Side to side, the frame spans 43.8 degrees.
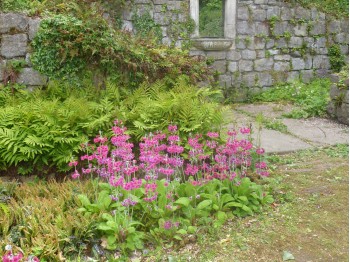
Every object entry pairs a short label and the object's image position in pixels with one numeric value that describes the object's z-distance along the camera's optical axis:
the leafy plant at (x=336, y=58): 10.39
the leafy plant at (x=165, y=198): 3.38
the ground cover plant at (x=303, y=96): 8.02
